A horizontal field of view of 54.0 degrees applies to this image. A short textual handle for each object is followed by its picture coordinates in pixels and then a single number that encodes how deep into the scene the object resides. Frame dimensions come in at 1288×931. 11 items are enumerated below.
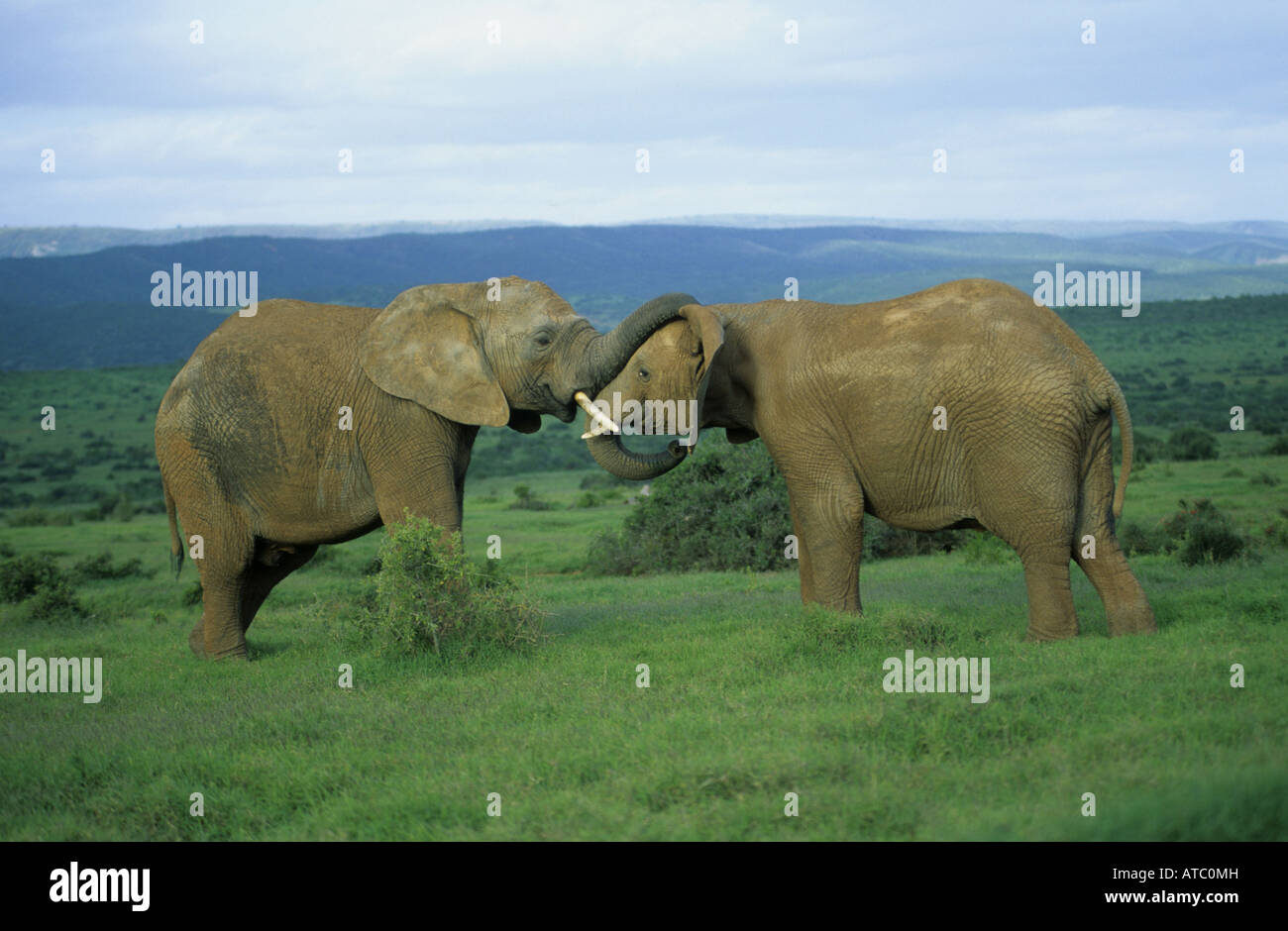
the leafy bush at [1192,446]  31.30
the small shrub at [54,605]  15.10
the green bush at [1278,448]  29.81
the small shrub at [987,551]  16.27
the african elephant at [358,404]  10.23
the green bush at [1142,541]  16.83
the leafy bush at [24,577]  16.66
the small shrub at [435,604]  9.84
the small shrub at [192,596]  16.81
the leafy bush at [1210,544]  14.20
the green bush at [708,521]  18.02
